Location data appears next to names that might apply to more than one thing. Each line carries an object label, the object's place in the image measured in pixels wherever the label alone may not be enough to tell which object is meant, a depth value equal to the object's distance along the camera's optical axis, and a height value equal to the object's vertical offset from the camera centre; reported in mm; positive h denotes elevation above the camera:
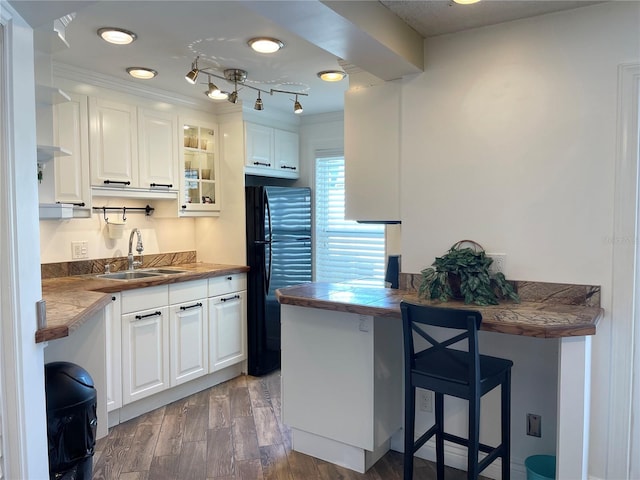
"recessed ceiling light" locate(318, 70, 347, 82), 3085 +996
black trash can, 1871 -808
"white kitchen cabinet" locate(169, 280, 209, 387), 3387 -807
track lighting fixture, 2904 +970
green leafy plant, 2193 -282
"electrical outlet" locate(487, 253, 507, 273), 2332 -201
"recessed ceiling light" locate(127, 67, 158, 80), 3047 +1005
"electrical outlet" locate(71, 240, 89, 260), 3355 -189
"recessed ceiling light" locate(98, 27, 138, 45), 2387 +988
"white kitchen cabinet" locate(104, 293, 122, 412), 2951 -833
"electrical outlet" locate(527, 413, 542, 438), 2260 -990
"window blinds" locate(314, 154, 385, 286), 4273 -144
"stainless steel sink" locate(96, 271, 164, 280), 3399 -391
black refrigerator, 3887 -351
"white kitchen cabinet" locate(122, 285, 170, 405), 3066 -815
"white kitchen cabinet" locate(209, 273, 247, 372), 3689 -799
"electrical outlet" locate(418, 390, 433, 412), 2553 -982
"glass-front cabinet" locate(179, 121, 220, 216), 3805 +445
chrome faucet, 3662 -203
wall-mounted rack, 3551 +112
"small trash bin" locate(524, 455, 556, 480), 2133 -1144
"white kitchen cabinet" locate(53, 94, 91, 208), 2945 +479
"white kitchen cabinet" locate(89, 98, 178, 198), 3174 +532
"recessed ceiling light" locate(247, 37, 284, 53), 2516 +986
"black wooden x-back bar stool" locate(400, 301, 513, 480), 1798 -628
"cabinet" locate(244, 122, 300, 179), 3971 +646
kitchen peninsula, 2139 -719
